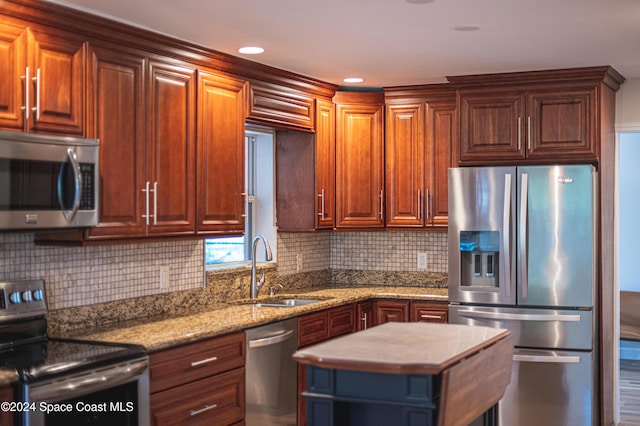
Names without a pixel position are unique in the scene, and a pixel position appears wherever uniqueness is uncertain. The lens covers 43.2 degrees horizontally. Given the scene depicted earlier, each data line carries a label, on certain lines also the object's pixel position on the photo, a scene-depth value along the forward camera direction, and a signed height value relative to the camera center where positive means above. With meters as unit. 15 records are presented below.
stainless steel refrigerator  5.04 -0.44
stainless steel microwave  3.23 +0.15
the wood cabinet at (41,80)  3.31 +0.58
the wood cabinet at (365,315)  5.57 -0.69
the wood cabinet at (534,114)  5.20 +0.68
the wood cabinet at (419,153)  5.76 +0.46
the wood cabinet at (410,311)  5.52 -0.65
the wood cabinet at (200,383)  3.69 -0.81
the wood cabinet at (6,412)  2.87 -0.70
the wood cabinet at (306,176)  5.69 +0.29
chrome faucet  5.25 -0.37
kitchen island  2.91 -0.61
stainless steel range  2.99 -0.62
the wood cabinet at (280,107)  4.96 +0.71
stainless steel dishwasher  4.40 -0.90
